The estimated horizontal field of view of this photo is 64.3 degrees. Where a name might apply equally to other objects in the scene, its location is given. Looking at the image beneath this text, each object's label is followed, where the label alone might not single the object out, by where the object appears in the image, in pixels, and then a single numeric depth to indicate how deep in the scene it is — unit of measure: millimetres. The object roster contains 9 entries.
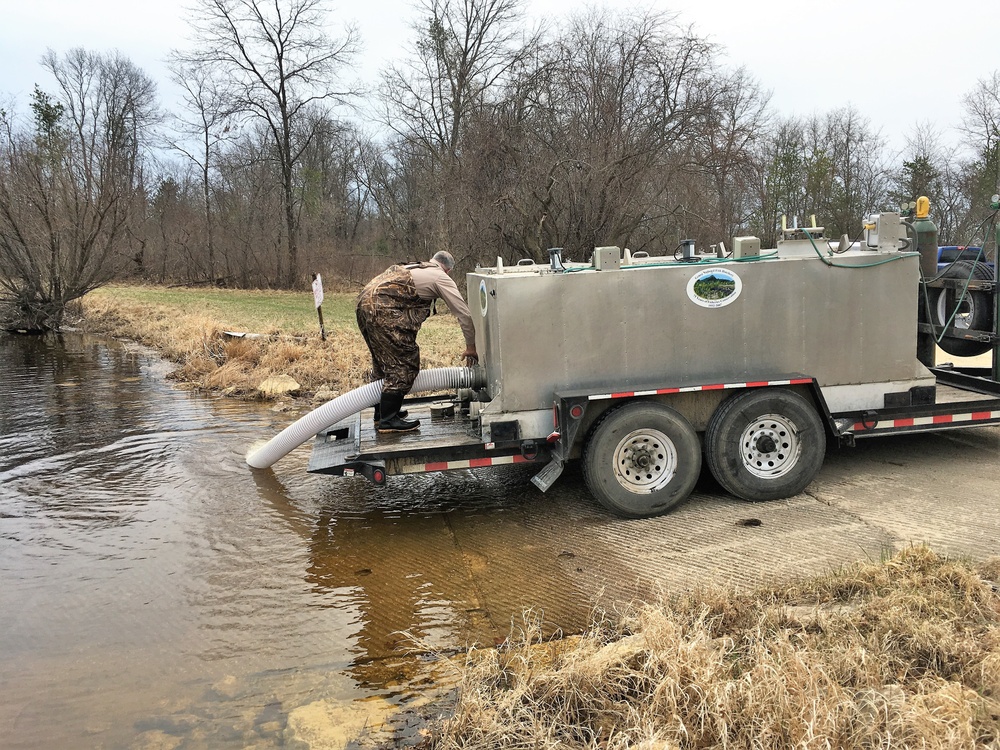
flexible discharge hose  7105
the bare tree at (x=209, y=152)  43500
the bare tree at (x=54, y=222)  23750
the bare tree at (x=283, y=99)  42938
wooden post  15031
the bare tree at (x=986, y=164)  34750
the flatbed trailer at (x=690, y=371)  6211
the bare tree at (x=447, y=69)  31781
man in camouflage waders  6809
